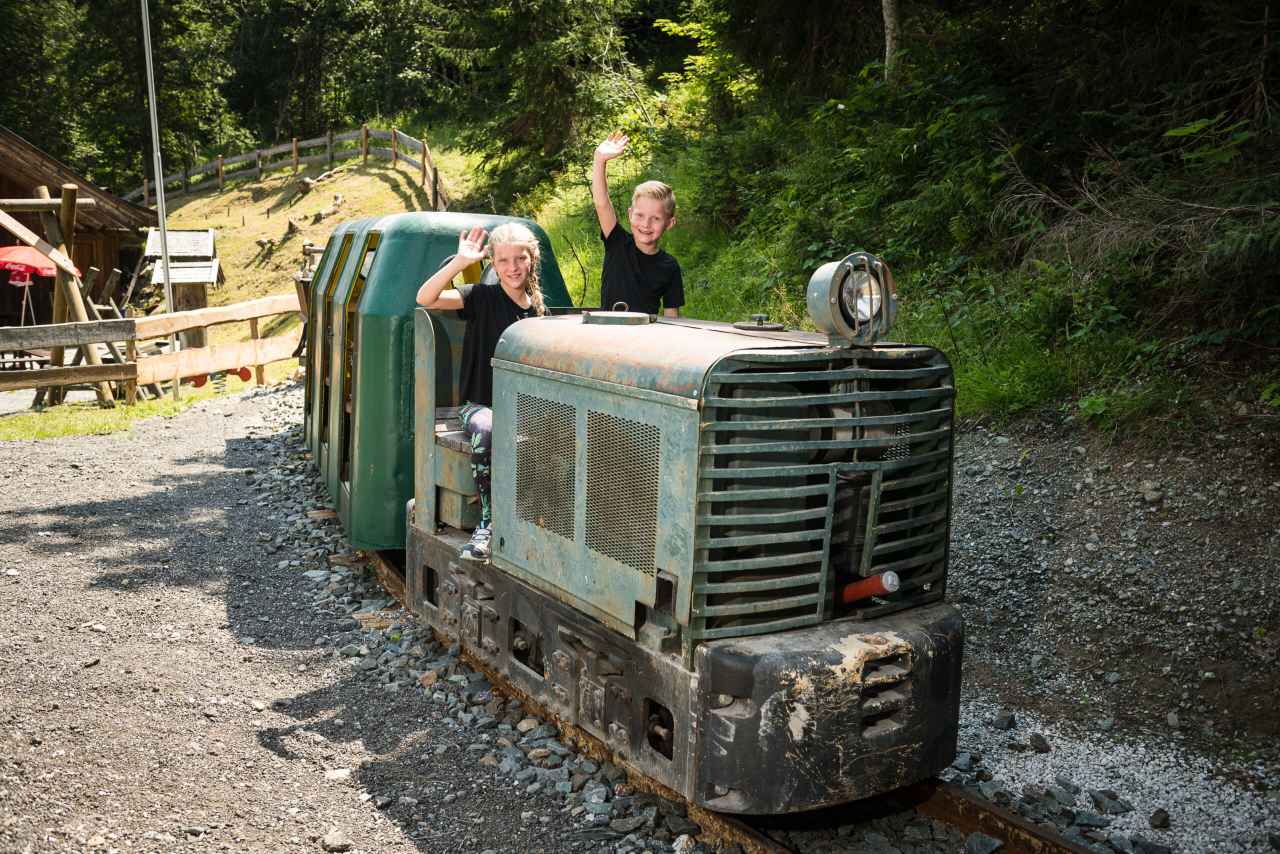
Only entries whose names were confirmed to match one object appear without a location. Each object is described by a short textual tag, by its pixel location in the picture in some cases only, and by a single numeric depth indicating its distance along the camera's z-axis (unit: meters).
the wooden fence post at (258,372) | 16.08
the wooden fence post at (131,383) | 13.85
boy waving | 5.34
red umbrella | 18.28
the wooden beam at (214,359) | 14.22
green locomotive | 3.49
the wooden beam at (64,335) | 13.01
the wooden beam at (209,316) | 14.19
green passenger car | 6.15
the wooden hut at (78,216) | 20.36
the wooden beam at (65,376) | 12.93
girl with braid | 5.18
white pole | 18.69
